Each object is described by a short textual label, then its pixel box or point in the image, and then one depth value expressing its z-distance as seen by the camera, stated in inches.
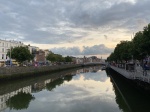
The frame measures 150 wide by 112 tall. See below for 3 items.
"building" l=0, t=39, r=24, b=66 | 1630.3
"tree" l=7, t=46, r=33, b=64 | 1228.7
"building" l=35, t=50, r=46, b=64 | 2645.9
